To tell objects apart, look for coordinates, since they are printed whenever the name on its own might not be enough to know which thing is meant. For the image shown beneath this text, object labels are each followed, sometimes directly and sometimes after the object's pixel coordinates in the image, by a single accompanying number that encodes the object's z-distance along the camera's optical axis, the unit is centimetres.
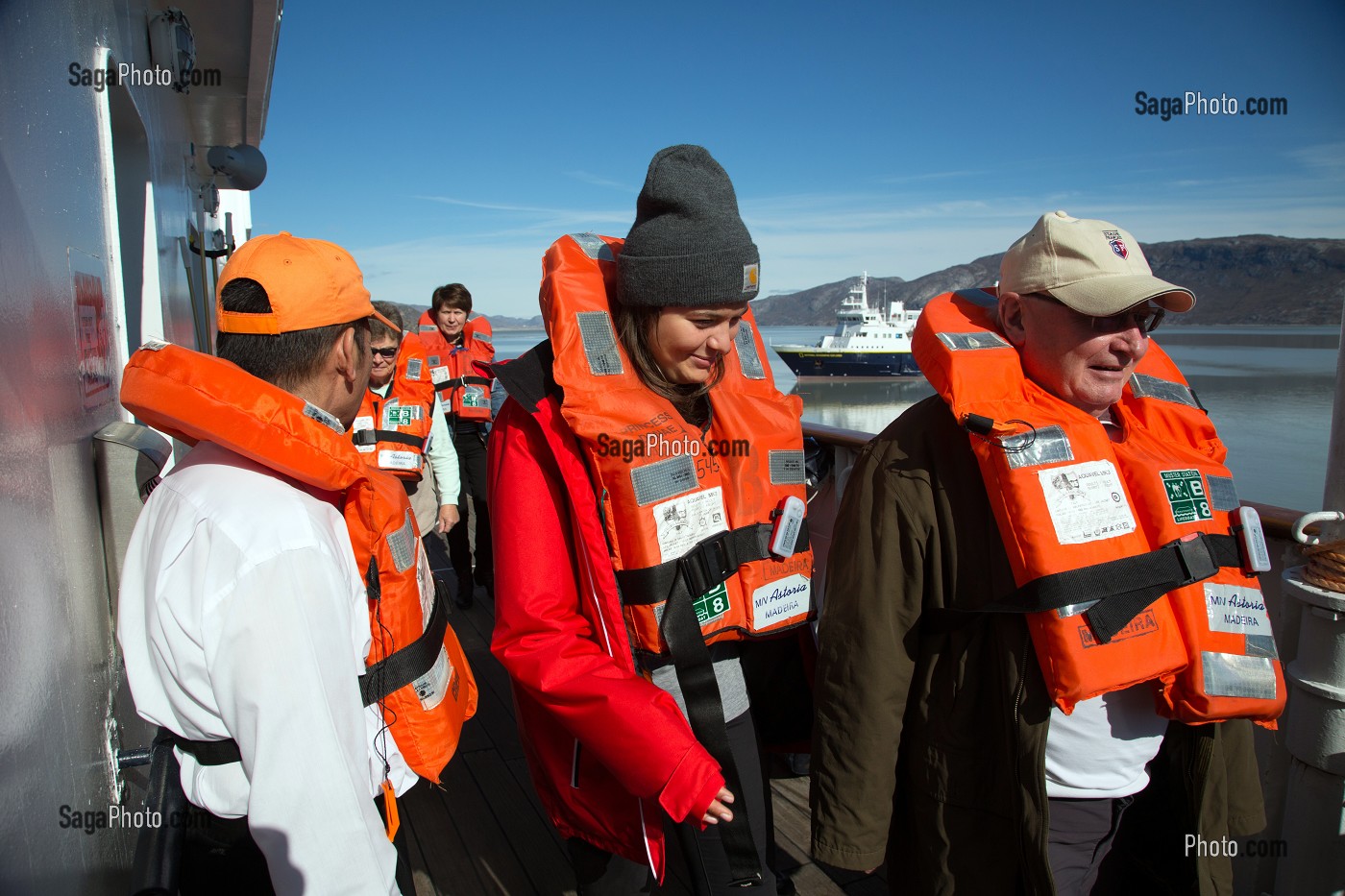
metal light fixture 365
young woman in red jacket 154
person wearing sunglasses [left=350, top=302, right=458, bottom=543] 452
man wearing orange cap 106
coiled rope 197
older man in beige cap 159
